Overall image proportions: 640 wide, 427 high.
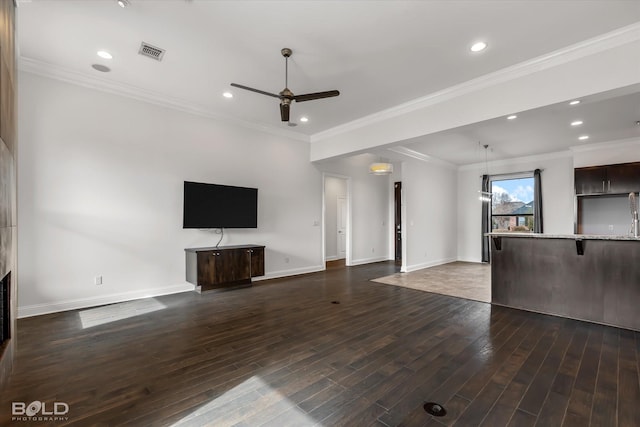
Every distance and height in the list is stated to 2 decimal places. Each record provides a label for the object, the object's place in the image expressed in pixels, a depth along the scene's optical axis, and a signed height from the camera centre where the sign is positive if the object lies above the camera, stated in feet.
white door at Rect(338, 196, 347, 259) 30.37 -0.77
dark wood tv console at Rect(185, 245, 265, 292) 15.30 -2.60
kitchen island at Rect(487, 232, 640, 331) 11.28 -2.46
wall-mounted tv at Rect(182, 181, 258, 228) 15.76 +0.85
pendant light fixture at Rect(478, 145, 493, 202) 25.99 +2.67
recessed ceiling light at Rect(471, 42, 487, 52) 10.28 +6.43
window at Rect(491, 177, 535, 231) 26.43 +1.56
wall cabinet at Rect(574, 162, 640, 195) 20.12 +3.09
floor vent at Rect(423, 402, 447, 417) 6.09 -4.18
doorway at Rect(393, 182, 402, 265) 29.22 +0.10
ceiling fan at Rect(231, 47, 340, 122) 10.68 +4.72
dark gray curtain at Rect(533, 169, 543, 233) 25.16 +1.47
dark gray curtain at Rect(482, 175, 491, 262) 28.08 +0.24
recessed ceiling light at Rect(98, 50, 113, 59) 11.16 +6.67
